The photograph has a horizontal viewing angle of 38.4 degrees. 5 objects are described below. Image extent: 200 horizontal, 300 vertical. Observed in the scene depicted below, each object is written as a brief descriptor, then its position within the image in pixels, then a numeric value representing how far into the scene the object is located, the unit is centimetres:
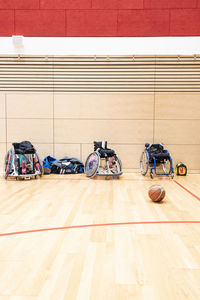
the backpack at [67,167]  661
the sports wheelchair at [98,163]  593
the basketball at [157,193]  394
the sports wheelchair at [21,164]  581
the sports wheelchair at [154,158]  611
